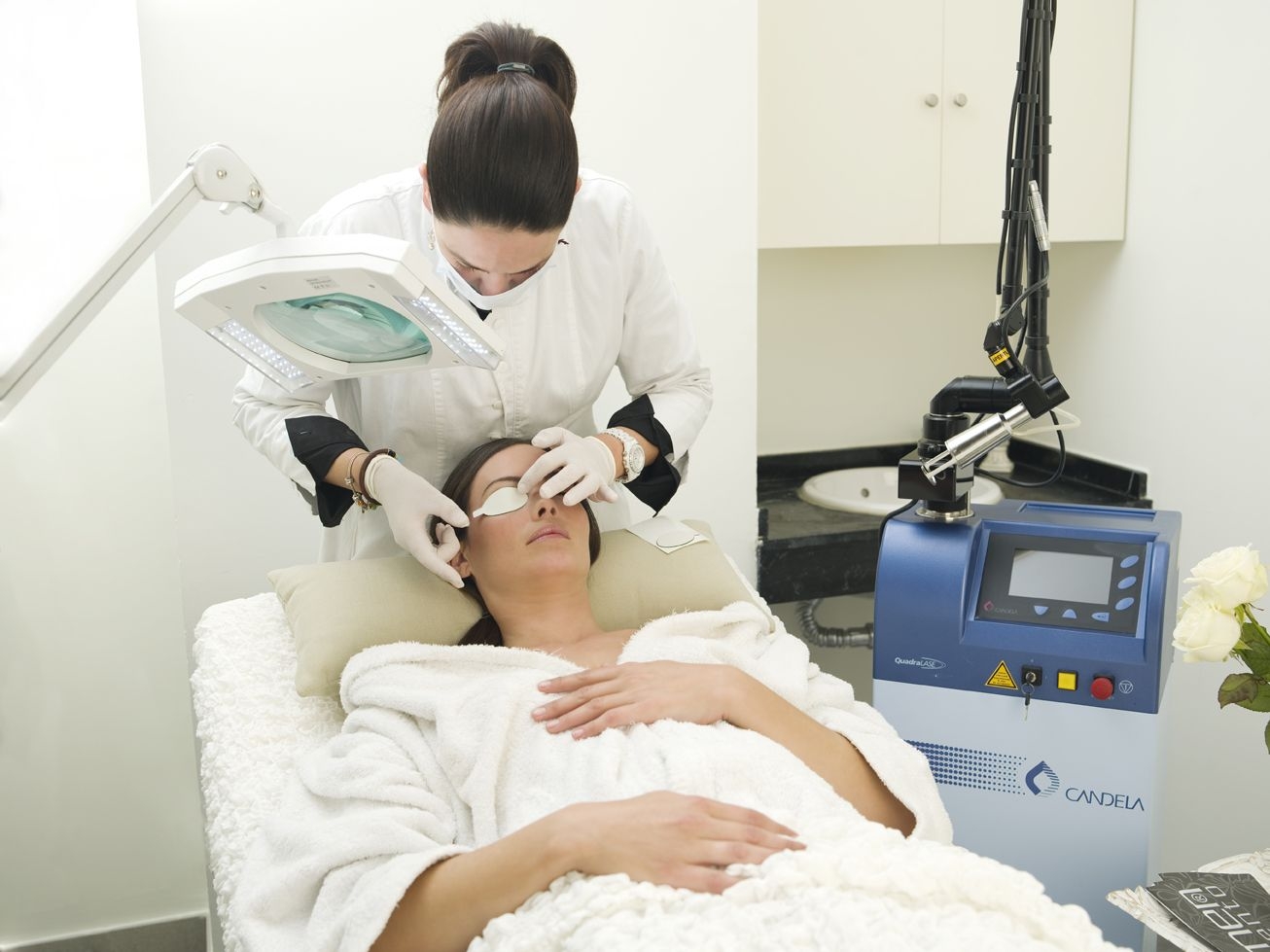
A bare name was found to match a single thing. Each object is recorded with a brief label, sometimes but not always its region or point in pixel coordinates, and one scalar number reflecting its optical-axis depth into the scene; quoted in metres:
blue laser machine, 1.64
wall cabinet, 2.58
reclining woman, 1.06
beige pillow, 1.61
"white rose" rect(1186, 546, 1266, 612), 1.38
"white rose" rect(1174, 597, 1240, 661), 1.38
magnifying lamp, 1.07
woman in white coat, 1.39
